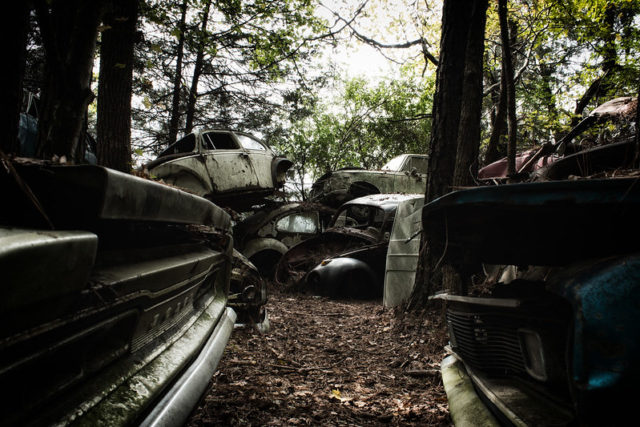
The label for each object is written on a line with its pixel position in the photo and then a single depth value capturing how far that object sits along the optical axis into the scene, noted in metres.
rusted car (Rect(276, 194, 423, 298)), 6.54
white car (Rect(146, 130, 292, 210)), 7.51
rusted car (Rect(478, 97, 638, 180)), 2.46
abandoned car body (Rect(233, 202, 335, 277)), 7.94
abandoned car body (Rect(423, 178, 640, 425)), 0.95
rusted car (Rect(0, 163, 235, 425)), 0.68
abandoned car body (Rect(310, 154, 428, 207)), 9.97
